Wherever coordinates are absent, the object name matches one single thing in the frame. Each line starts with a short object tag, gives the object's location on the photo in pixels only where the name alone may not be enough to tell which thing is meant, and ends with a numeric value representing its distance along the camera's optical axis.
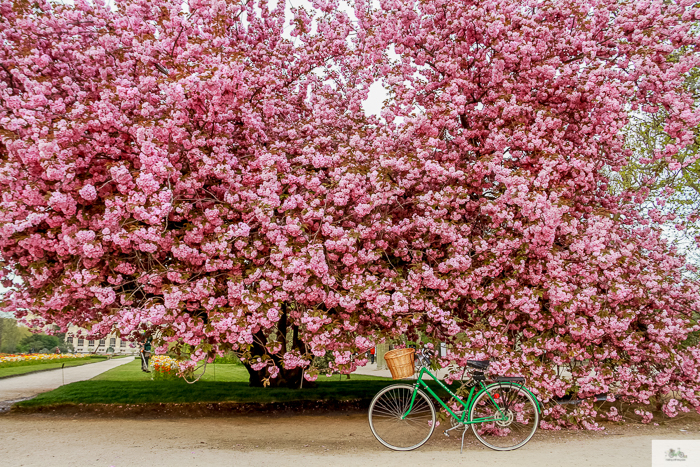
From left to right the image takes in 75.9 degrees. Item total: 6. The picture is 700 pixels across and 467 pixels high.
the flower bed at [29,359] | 21.47
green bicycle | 6.10
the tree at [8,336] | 40.32
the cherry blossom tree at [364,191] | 6.50
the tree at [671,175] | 11.90
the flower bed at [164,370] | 15.22
